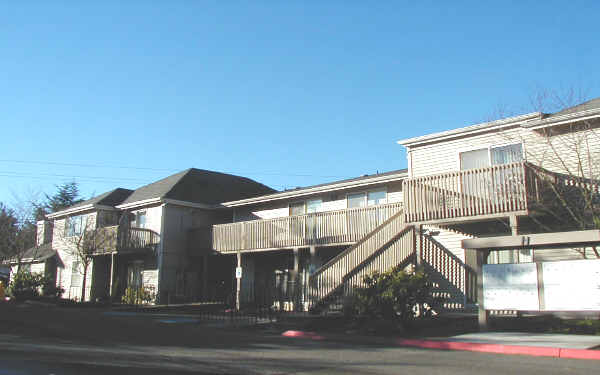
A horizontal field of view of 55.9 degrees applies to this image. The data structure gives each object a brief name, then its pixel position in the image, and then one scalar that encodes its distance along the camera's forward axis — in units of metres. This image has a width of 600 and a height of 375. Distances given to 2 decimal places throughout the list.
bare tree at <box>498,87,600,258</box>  15.48
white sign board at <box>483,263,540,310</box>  13.16
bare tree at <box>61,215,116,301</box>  31.34
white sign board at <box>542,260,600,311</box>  12.28
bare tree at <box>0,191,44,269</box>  40.50
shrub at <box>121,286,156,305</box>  28.80
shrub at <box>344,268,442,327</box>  15.14
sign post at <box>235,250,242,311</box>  25.34
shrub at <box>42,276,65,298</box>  32.91
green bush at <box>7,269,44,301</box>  32.34
